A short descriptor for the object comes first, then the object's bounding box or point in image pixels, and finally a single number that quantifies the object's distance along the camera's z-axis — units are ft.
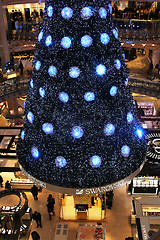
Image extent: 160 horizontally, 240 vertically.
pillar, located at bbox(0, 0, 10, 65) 63.46
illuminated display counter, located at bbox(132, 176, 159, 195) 37.94
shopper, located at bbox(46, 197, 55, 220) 36.37
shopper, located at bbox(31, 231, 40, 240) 31.78
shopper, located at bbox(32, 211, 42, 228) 35.06
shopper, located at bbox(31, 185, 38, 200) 38.88
